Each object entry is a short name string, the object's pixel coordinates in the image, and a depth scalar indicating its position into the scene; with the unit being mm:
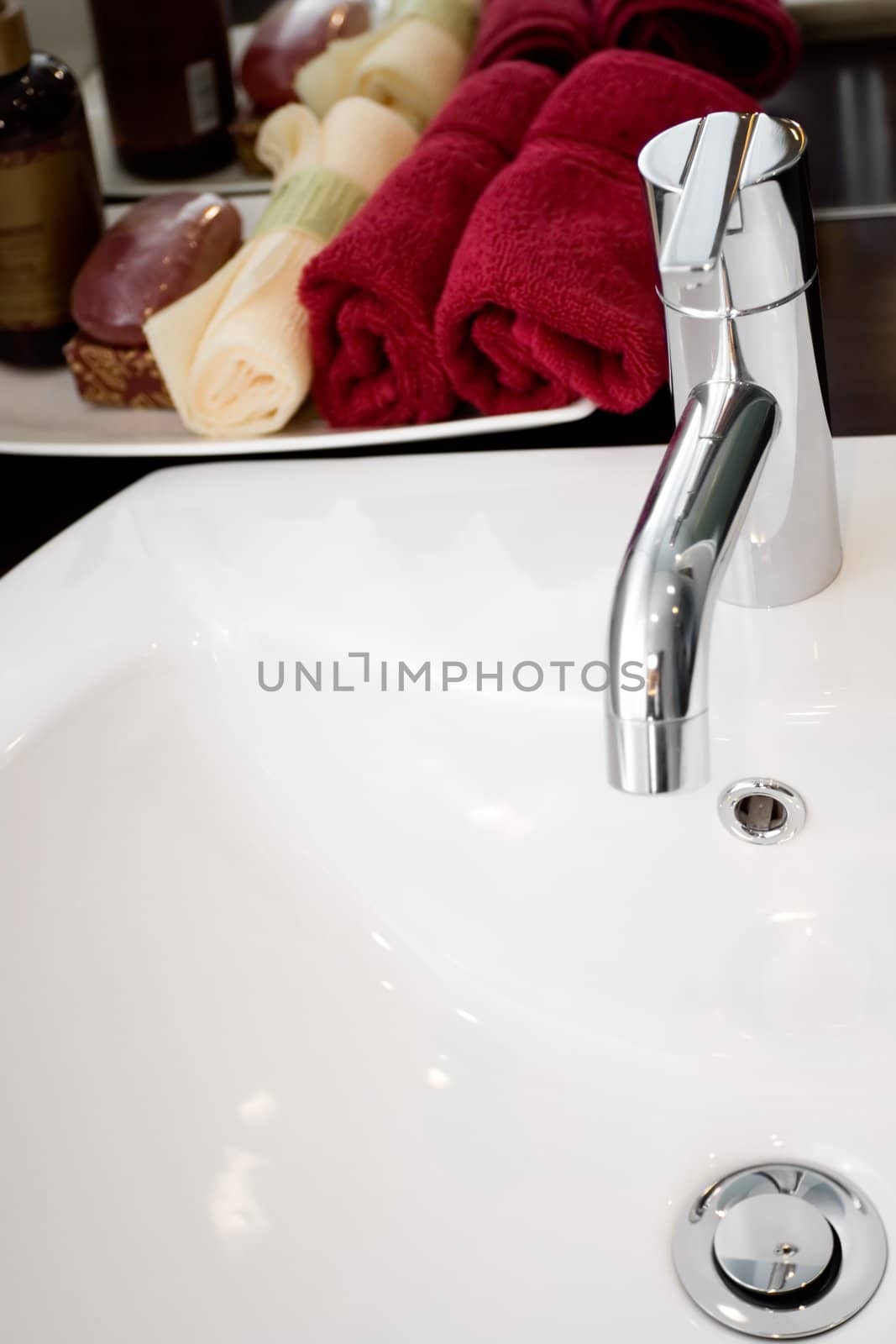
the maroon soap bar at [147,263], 676
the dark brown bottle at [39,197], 681
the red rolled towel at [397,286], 617
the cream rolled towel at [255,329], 643
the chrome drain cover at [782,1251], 445
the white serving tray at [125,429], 640
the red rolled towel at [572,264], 581
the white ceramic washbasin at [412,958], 448
